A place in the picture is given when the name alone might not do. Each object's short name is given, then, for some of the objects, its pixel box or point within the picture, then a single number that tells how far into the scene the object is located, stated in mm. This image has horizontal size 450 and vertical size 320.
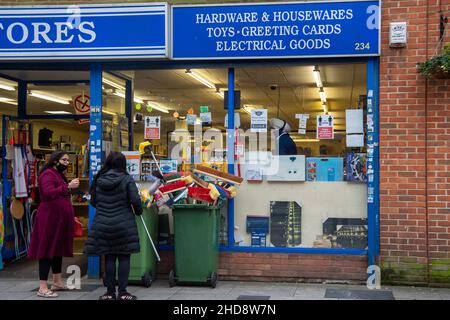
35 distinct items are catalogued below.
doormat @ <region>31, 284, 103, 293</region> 7102
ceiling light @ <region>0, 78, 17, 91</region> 8922
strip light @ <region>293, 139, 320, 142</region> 7633
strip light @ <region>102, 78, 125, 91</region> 8035
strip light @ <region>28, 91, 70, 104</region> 9275
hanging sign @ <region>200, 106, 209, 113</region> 8133
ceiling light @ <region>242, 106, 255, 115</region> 7851
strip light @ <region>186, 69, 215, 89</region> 8078
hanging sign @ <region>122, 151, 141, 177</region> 7973
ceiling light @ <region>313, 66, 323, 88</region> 7863
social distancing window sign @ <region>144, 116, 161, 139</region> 8099
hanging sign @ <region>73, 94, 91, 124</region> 9031
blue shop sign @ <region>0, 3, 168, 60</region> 7477
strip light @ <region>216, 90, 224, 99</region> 7878
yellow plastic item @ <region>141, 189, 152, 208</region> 7012
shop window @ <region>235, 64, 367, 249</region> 7418
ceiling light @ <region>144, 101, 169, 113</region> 8250
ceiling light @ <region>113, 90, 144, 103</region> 8297
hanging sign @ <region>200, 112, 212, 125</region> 8062
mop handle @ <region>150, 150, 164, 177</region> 7718
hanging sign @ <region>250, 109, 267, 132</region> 7781
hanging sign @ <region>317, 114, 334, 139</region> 7562
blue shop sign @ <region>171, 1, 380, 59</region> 7164
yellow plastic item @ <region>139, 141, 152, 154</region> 7938
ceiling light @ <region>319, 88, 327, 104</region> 8986
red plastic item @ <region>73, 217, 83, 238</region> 7355
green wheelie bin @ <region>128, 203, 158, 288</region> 7066
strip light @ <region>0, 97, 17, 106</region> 9291
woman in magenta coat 6688
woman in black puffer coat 6105
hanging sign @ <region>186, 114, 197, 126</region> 8102
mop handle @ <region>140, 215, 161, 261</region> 7004
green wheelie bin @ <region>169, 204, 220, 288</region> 6980
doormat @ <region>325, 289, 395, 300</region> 6629
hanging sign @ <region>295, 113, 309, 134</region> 7805
